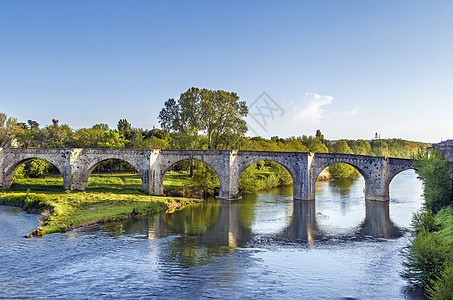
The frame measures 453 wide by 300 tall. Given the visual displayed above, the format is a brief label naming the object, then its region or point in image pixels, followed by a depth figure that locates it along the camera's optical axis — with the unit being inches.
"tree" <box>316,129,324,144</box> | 4283.0
